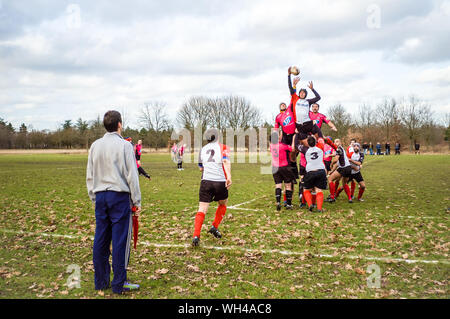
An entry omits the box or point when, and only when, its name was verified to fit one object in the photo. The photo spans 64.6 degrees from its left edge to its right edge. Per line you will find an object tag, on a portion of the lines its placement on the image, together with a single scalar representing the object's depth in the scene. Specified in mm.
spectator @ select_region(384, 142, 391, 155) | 58781
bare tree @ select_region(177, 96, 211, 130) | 78850
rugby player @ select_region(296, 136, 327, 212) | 9227
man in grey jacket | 4465
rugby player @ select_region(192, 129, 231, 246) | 6625
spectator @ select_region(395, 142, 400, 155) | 57850
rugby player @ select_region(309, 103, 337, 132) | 10698
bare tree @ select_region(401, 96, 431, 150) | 67000
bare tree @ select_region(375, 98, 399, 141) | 70375
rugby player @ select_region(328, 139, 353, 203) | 10539
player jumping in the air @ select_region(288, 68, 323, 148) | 9758
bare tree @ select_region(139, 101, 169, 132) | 84750
